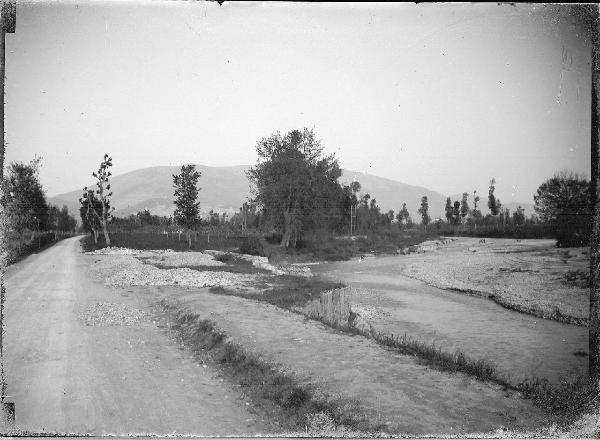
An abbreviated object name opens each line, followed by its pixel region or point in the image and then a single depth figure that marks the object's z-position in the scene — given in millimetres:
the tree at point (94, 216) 30658
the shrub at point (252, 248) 36562
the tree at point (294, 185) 41188
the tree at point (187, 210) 44844
